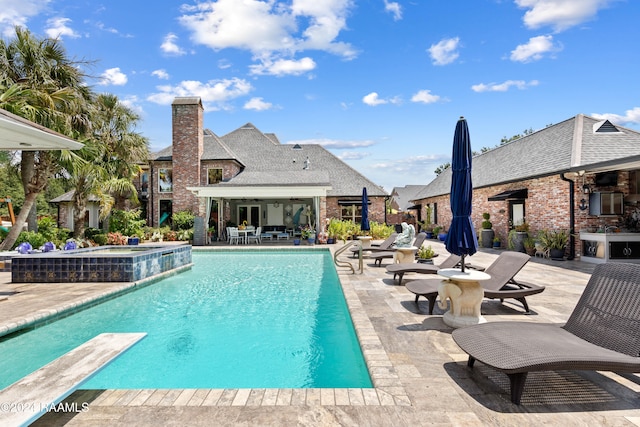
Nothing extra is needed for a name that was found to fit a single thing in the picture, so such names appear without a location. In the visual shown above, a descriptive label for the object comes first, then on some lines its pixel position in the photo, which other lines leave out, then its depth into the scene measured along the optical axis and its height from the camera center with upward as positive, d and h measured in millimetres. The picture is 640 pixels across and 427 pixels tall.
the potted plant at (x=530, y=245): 14422 -1129
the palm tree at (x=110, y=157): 18109 +3804
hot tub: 9195 -1238
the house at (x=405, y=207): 30369 +1376
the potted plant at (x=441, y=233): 22938 -999
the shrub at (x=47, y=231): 16234 -424
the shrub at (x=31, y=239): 14820 -721
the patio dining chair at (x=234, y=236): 20328 -907
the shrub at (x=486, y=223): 18531 -242
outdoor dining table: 20453 -687
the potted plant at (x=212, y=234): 20912 -866
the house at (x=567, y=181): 12430 +1526
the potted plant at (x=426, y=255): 11586 -1235
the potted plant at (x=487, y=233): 18188 -763
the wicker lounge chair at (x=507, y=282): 5926 -1149
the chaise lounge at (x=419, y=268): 8422 -1203
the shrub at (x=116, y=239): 18419 -936
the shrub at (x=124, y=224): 21047 -155
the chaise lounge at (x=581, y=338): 2947 -1214
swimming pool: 4422 -1933
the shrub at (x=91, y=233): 18647 -612
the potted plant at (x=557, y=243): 13078 -972
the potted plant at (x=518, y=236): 15133 -803
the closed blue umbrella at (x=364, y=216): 17188 +177
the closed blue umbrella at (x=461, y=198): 5480 +332
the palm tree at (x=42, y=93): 12602 +5026
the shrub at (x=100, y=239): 18320 -917
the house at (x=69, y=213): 27734 +719
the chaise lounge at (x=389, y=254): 11845 -1239
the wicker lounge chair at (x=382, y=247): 13305 -1087
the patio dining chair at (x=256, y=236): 20833 -937
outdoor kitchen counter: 11602 -1004
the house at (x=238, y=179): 24203 +2969
